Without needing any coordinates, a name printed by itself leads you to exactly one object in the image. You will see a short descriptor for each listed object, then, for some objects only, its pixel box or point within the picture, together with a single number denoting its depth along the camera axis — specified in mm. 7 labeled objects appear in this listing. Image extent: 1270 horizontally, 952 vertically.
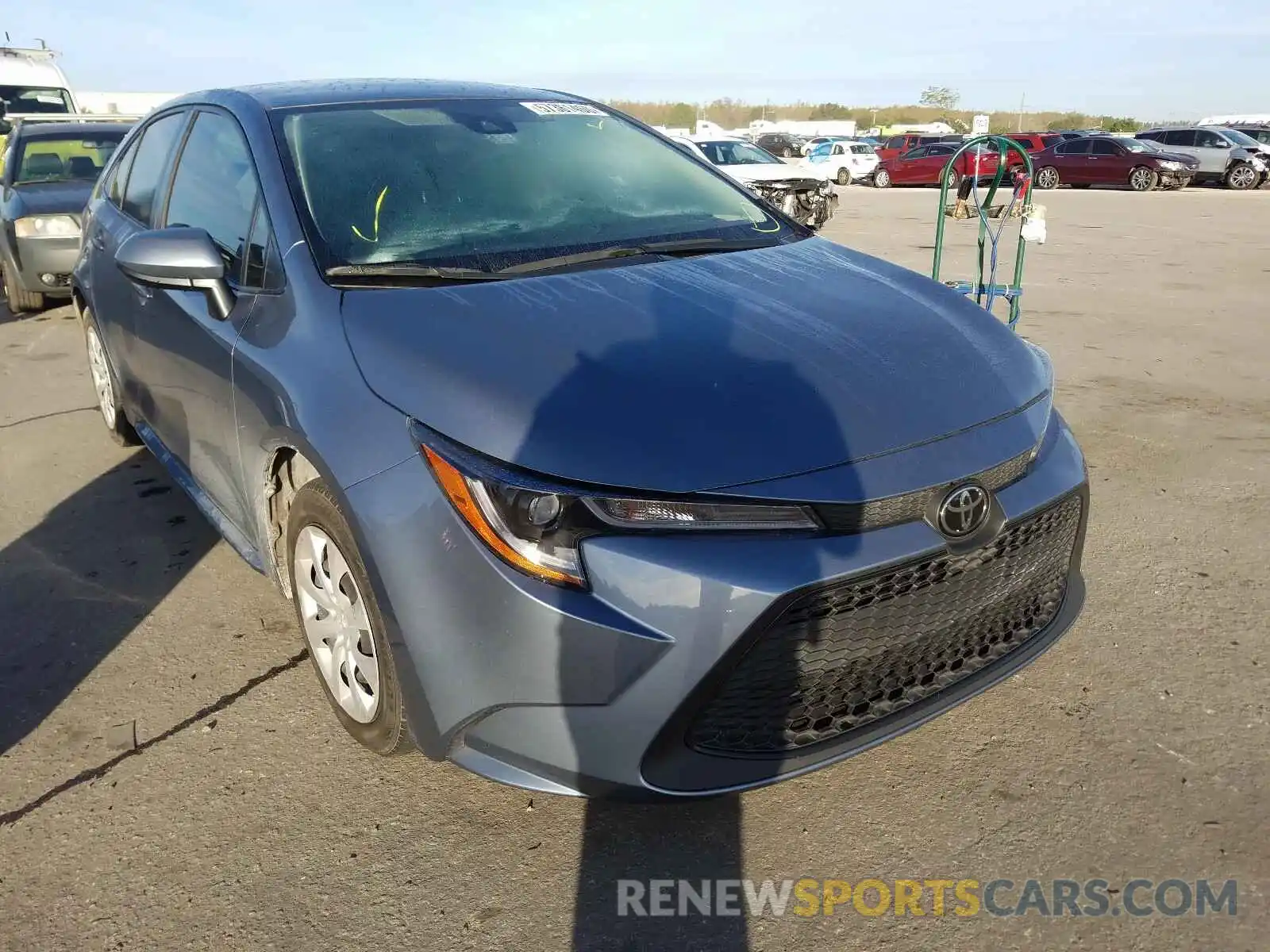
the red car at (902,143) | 32416
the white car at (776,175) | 13266
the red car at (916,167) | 27703
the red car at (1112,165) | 24234
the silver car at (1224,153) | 24594
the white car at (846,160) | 29266
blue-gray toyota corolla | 1882
